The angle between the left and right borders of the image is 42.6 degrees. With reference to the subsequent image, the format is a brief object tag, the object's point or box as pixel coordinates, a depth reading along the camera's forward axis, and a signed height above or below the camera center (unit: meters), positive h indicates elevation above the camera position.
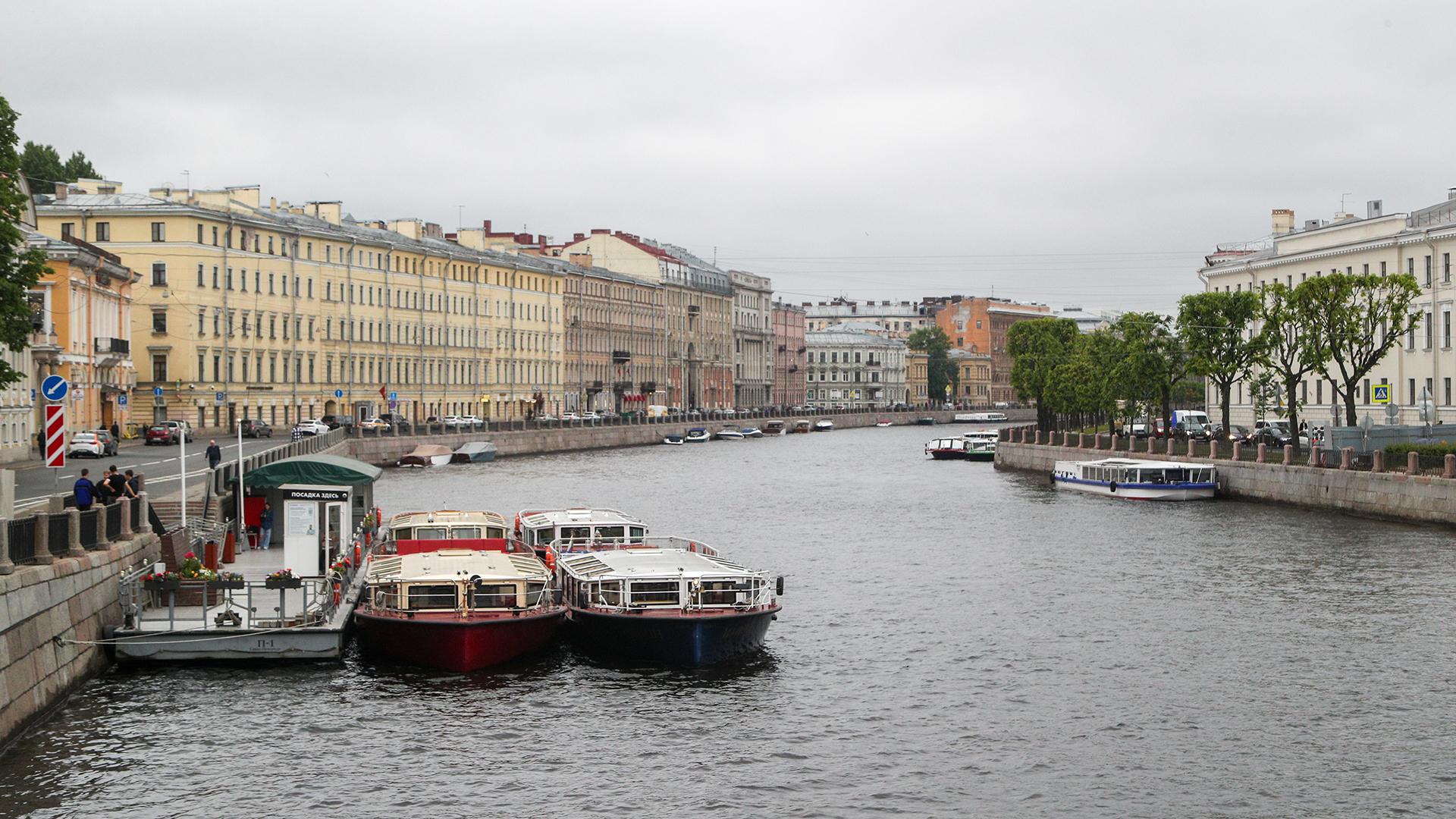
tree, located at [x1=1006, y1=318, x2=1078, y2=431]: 98.94 +2.98
